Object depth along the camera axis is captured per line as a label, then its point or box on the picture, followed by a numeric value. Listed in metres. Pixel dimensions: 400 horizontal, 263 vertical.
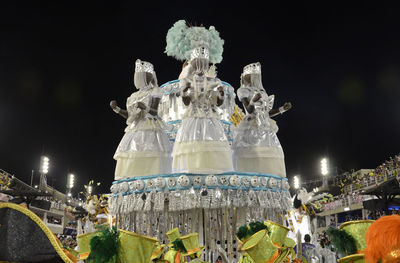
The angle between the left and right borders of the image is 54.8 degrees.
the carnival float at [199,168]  4.67
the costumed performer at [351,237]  2.53
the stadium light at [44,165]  27.98
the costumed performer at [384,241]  1.92
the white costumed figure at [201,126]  4.78
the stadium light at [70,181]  35.41
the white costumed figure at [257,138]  5.29
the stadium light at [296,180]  33.63
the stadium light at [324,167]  33.13
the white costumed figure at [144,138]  5.23
